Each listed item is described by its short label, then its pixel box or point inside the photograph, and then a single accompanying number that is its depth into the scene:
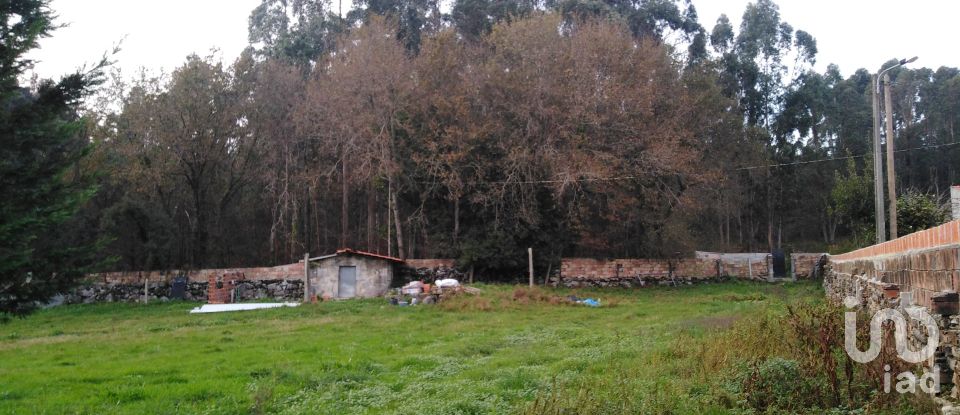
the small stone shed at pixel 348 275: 27.75
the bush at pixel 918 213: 21.88
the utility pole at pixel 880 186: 19.94
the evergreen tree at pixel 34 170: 10.16
